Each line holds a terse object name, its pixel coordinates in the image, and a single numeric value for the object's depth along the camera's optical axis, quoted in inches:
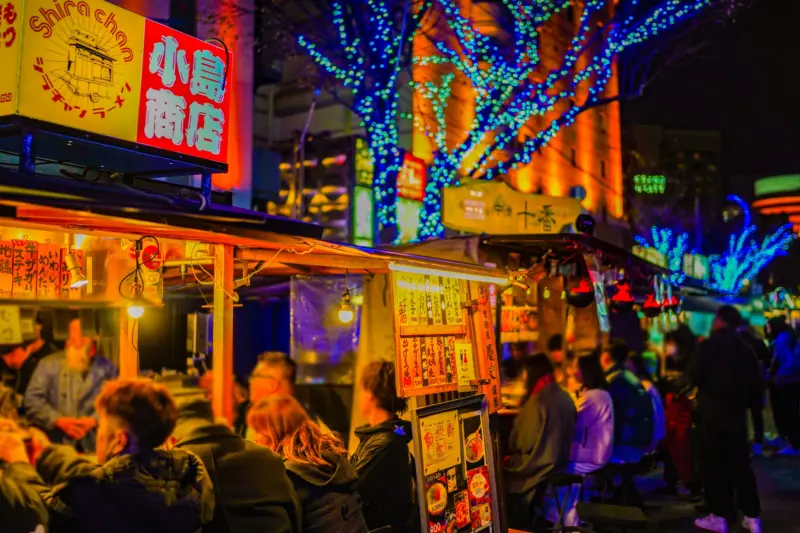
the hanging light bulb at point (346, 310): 279.3
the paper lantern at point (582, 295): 381.1
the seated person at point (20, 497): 129.6
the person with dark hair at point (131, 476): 137.8
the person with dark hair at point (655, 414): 372.5
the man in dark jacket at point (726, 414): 334.6
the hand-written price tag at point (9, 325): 256.4
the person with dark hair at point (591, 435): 314.5
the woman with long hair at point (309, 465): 181.8
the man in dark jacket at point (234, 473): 163.3
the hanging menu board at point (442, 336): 229.0
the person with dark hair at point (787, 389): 541.3
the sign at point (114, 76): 159.5
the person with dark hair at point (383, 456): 220.7
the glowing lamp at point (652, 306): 486.9
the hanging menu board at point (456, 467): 227.3
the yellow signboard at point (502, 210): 417.1
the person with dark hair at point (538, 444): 296.8
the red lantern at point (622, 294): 425.7
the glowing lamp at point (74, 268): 224.1
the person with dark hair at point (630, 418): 342.3
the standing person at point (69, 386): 308.3
